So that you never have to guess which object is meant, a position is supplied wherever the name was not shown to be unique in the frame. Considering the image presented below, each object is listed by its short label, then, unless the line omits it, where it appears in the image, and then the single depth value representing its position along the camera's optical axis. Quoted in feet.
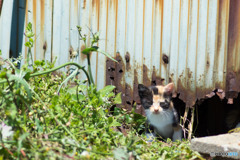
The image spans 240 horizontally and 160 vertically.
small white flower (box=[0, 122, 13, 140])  14.68
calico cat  25.75
